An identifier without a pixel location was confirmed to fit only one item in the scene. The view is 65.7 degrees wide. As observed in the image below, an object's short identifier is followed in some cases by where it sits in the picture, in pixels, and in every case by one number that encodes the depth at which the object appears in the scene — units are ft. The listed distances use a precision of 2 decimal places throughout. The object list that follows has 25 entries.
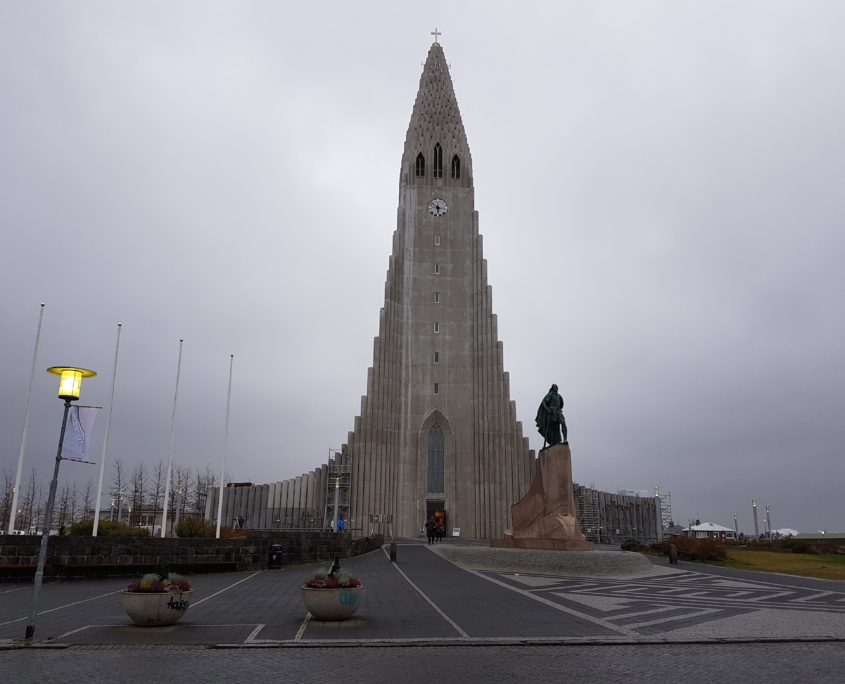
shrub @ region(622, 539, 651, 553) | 126.62
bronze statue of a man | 93.50
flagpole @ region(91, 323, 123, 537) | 81.45
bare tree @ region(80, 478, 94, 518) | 240.88
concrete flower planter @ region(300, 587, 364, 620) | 39.17
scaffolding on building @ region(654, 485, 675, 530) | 295.87
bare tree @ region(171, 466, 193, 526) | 233.92
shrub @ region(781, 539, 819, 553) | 128.67
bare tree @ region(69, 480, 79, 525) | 232.94
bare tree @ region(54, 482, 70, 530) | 210.59
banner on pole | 39.40
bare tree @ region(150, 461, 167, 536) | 229.37
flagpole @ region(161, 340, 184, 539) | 94.91
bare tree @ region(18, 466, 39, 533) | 217.13
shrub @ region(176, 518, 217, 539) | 96.43
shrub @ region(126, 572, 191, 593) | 37.63
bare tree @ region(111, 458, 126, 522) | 217.97
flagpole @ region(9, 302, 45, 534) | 74.90
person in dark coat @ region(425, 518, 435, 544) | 133.35
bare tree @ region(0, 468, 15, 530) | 189.98
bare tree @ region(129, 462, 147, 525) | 220.43
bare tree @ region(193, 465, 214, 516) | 244.83
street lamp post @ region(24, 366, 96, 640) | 36.86
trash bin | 85.61
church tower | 172.45
